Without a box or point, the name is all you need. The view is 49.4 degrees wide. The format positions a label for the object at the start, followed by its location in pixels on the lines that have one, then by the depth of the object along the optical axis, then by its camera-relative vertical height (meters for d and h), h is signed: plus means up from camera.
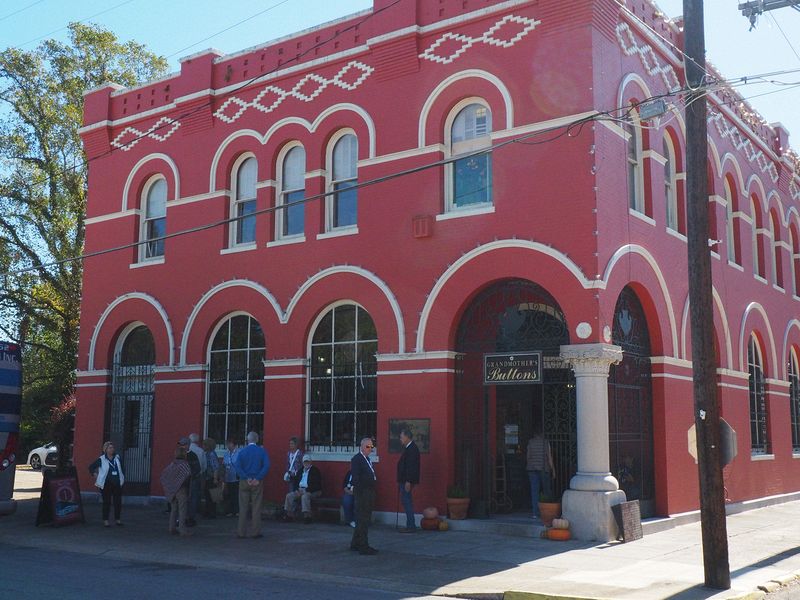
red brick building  15.52 +3.52
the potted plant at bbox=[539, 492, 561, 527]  14.51 -1.26
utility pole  10.30 +1.01
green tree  29.69 +8.16
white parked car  32.58 -1.03
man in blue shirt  14.71 -0.84
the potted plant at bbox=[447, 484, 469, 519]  15.44 -1.23
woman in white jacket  16.23 -0.85
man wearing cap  16.77 -1.10
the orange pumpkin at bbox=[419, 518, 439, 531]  15.40 -1.60
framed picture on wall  16.17 +0.01
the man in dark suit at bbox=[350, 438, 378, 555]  13.07 -0.98
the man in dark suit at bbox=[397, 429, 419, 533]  15.41 -0.76
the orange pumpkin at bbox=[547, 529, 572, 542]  14.08 -1.62
